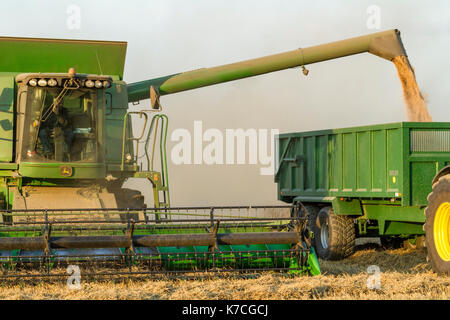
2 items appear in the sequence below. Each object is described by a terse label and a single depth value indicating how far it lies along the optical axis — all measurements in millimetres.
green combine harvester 14984
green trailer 18391
